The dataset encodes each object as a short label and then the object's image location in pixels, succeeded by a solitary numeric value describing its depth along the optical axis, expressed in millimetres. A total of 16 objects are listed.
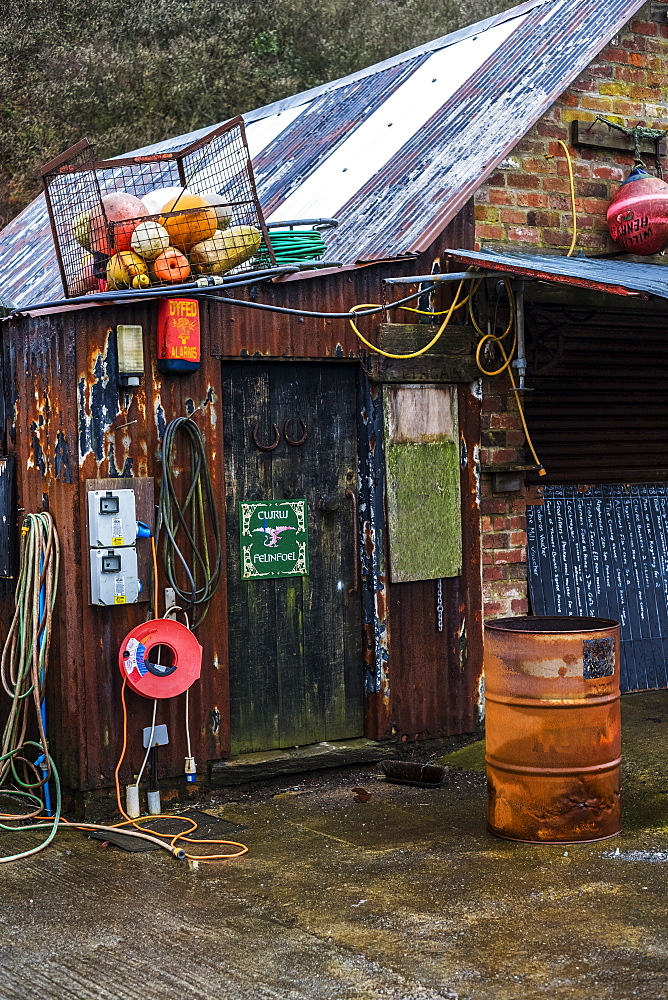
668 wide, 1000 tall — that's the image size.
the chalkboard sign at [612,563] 8875
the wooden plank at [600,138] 8516
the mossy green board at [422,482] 7785
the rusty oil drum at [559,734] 5996
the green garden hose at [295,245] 7629
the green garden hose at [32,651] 6770
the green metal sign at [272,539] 7359
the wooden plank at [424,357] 7727
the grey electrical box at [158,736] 6852
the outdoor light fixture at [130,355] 6785
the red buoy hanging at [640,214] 8492
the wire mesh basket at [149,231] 6840
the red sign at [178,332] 6871
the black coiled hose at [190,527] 6934
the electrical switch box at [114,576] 6699
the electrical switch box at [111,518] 6691
